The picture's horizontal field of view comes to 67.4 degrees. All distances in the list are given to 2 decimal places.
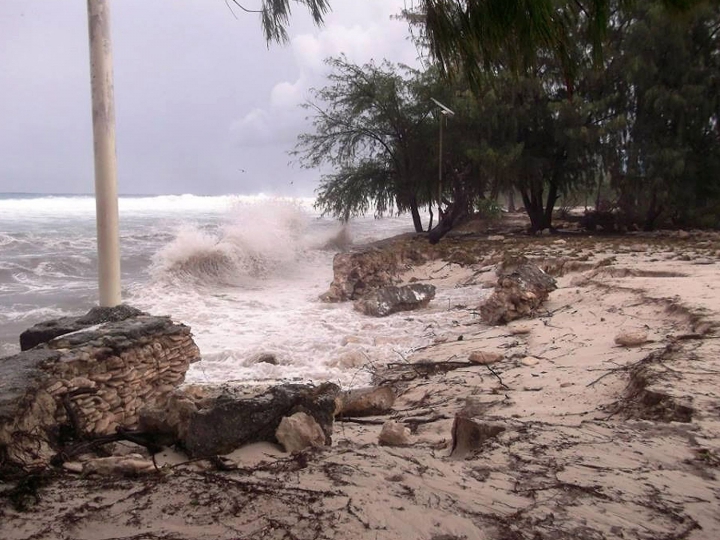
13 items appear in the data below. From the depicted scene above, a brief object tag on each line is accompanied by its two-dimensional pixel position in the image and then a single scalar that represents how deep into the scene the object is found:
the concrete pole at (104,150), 5.95
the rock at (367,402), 4.00
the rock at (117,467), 2.32
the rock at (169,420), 2.72
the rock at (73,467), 2.38
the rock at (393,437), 3.02
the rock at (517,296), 7.01
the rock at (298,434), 2.64
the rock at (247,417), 2.57
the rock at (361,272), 10.34
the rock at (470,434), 2.87
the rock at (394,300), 8.65
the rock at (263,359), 6.09
